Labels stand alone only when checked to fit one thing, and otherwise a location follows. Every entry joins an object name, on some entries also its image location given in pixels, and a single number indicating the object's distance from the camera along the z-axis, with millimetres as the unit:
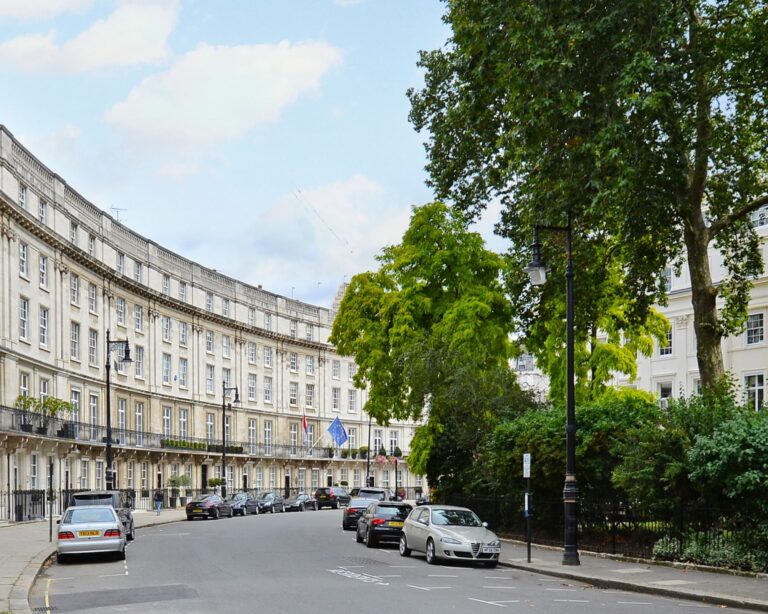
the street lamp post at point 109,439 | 42969
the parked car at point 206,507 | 55656
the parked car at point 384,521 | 31234
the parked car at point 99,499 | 32000
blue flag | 78750
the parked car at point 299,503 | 71562
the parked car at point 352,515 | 42688
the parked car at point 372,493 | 48000
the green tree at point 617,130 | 23344
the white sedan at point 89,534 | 25656
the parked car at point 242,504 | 62144
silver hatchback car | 24594
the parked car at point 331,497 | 76562
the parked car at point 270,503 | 67006
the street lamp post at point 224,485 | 69512
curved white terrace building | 51438
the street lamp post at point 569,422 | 24062
